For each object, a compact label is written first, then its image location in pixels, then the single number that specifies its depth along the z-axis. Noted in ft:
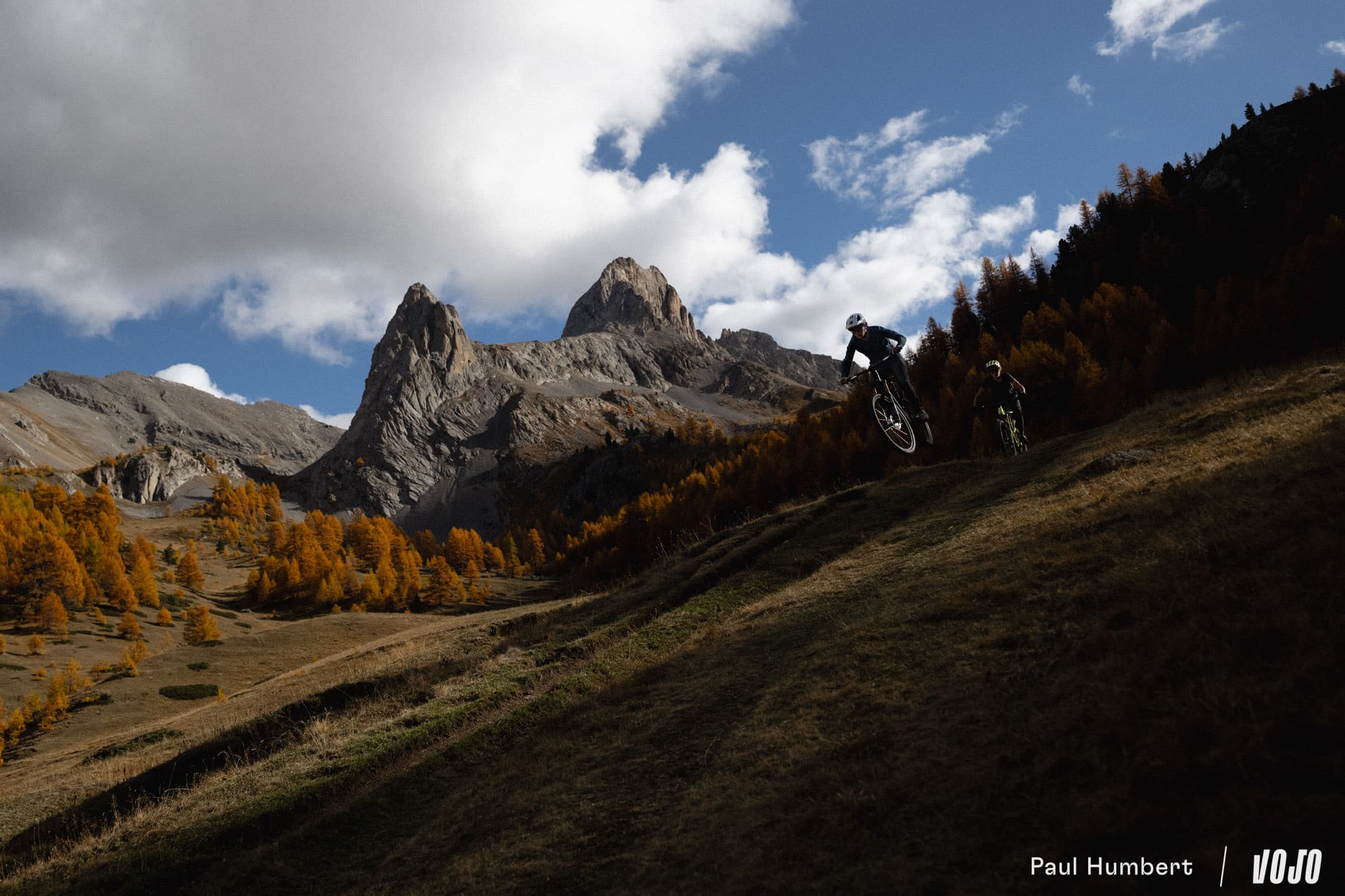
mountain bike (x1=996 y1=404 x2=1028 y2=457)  97.15
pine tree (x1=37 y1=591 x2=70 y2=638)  339.77
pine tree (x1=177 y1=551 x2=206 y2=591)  492.54
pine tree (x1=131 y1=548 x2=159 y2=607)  403.13
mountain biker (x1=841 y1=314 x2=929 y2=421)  67.87
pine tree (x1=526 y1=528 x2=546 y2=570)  639.76
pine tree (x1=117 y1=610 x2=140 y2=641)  356.93
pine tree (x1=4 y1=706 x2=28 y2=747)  222.48
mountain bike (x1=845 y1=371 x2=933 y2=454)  71.05
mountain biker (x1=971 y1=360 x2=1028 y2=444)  84.89
